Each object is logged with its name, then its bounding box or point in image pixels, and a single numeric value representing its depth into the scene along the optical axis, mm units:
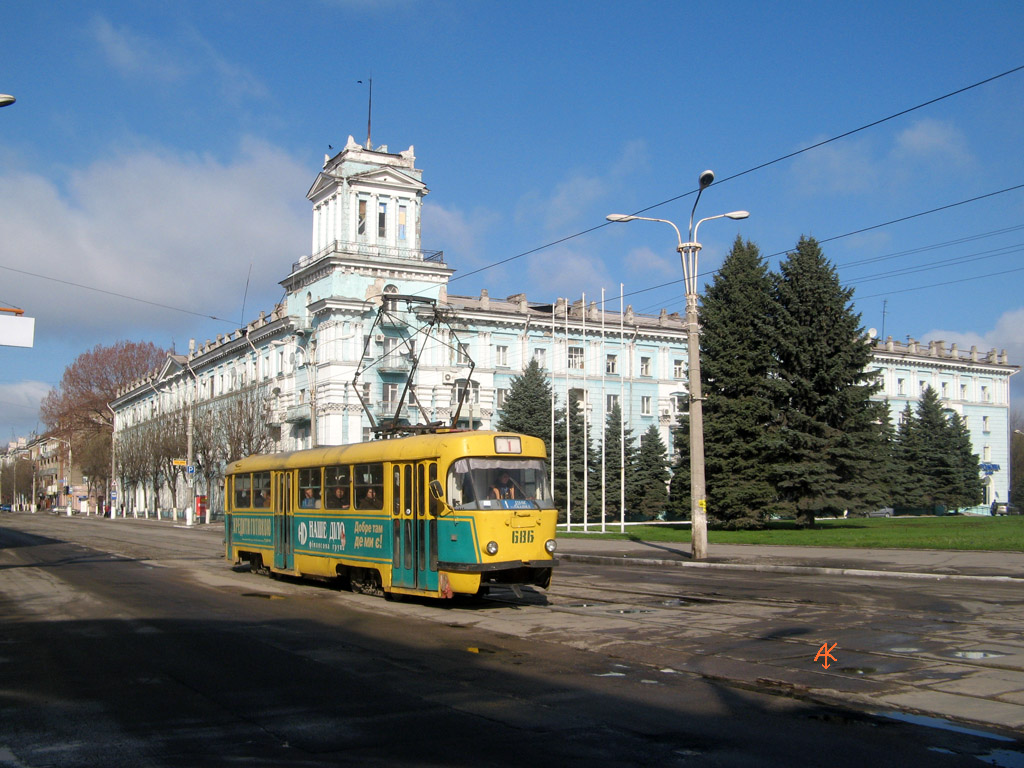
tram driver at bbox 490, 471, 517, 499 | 14625
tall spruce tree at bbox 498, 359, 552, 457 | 54531
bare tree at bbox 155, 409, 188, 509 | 72688
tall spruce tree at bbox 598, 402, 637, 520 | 54312
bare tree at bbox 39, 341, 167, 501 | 93250
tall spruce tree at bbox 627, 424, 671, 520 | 56438
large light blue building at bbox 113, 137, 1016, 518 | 56625
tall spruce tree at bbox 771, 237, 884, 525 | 41250
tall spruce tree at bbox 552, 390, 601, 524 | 52562
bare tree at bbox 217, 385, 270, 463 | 60531
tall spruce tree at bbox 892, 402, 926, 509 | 65312
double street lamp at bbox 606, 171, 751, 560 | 24109
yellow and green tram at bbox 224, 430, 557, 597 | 14328
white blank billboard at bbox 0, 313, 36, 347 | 20797
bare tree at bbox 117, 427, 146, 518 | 80562
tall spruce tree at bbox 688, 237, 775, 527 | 41906
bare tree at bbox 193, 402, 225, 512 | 64688
